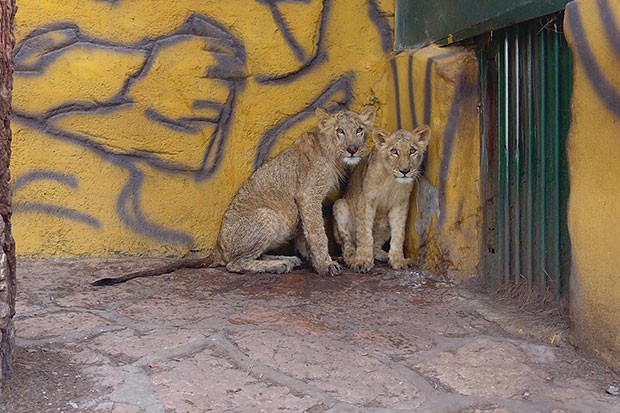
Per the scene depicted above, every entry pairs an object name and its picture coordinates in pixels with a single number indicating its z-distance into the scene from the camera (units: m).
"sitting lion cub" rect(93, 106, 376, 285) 5.86
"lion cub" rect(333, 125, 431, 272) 5.65
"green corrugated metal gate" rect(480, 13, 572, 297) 4.42
